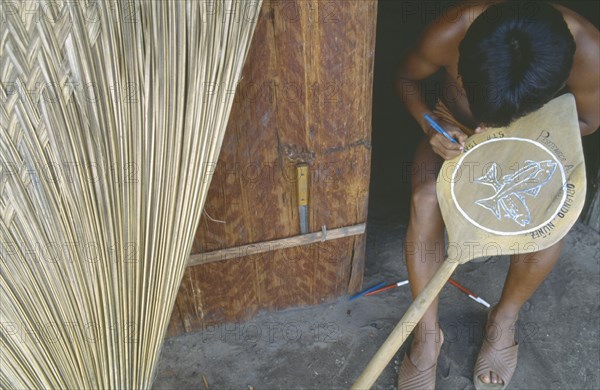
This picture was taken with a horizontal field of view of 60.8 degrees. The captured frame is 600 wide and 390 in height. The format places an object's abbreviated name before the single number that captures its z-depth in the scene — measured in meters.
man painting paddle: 1.04
